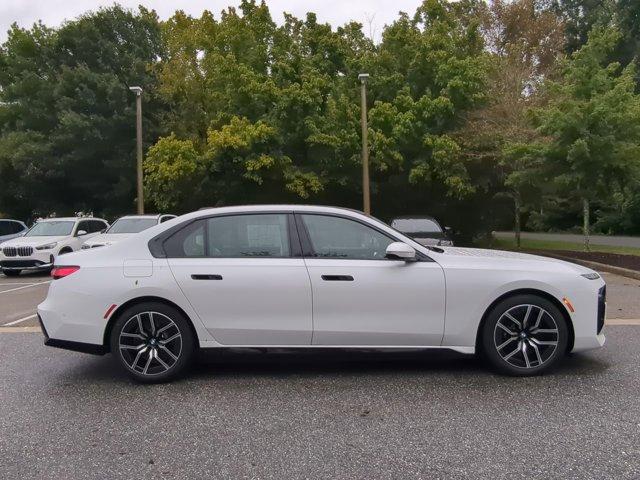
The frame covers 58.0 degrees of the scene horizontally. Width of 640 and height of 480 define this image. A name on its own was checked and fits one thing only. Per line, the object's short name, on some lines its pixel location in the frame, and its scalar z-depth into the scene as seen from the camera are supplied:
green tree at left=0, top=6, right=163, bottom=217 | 29.11
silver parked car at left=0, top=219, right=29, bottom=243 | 19.81
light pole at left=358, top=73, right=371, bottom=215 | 20.32
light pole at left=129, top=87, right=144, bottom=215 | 22.75
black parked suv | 15.18
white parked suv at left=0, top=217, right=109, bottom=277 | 16.05
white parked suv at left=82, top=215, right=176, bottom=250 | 14.16
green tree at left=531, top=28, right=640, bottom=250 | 14.92
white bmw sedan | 4.99
